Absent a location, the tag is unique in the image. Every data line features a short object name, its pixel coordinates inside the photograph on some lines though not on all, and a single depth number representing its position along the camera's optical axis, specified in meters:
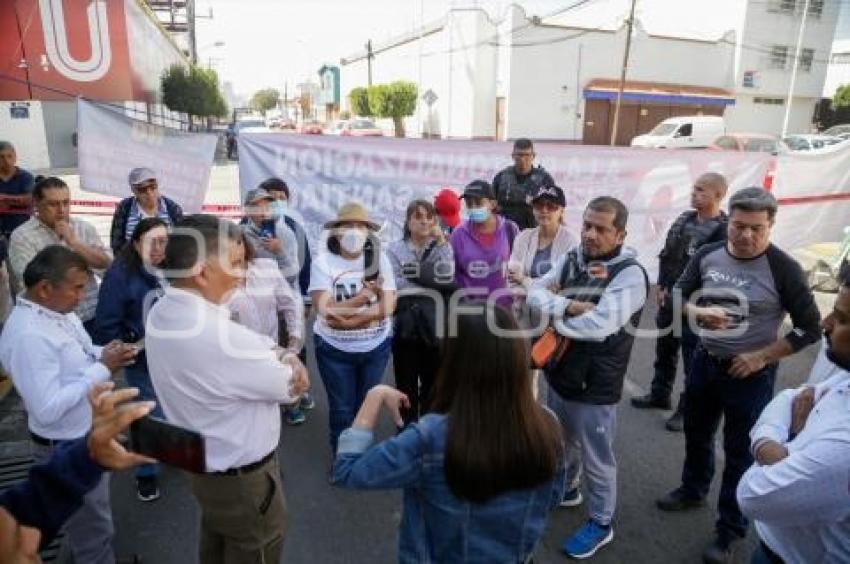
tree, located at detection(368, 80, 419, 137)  36.72
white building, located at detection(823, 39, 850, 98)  41.72
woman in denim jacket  1.54
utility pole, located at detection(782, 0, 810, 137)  32.07
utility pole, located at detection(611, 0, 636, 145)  24.45
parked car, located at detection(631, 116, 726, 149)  25.16
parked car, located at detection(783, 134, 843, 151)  22.65
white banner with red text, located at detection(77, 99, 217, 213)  5.56
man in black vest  2.72
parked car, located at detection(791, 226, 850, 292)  7.47
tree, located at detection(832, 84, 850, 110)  33.91
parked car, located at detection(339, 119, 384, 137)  31.31
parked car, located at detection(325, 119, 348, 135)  34.37
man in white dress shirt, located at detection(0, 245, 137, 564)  2.18
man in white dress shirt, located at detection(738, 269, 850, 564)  1.48
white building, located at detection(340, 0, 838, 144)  30.20
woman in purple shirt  4.04
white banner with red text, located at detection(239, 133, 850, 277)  6.28
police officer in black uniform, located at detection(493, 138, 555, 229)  5.79
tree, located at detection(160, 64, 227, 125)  26.38
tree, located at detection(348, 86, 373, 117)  41.84
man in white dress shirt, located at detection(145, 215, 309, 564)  1.87
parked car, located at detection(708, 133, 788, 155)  19.84
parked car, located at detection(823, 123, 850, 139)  28.34
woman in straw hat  3.35
